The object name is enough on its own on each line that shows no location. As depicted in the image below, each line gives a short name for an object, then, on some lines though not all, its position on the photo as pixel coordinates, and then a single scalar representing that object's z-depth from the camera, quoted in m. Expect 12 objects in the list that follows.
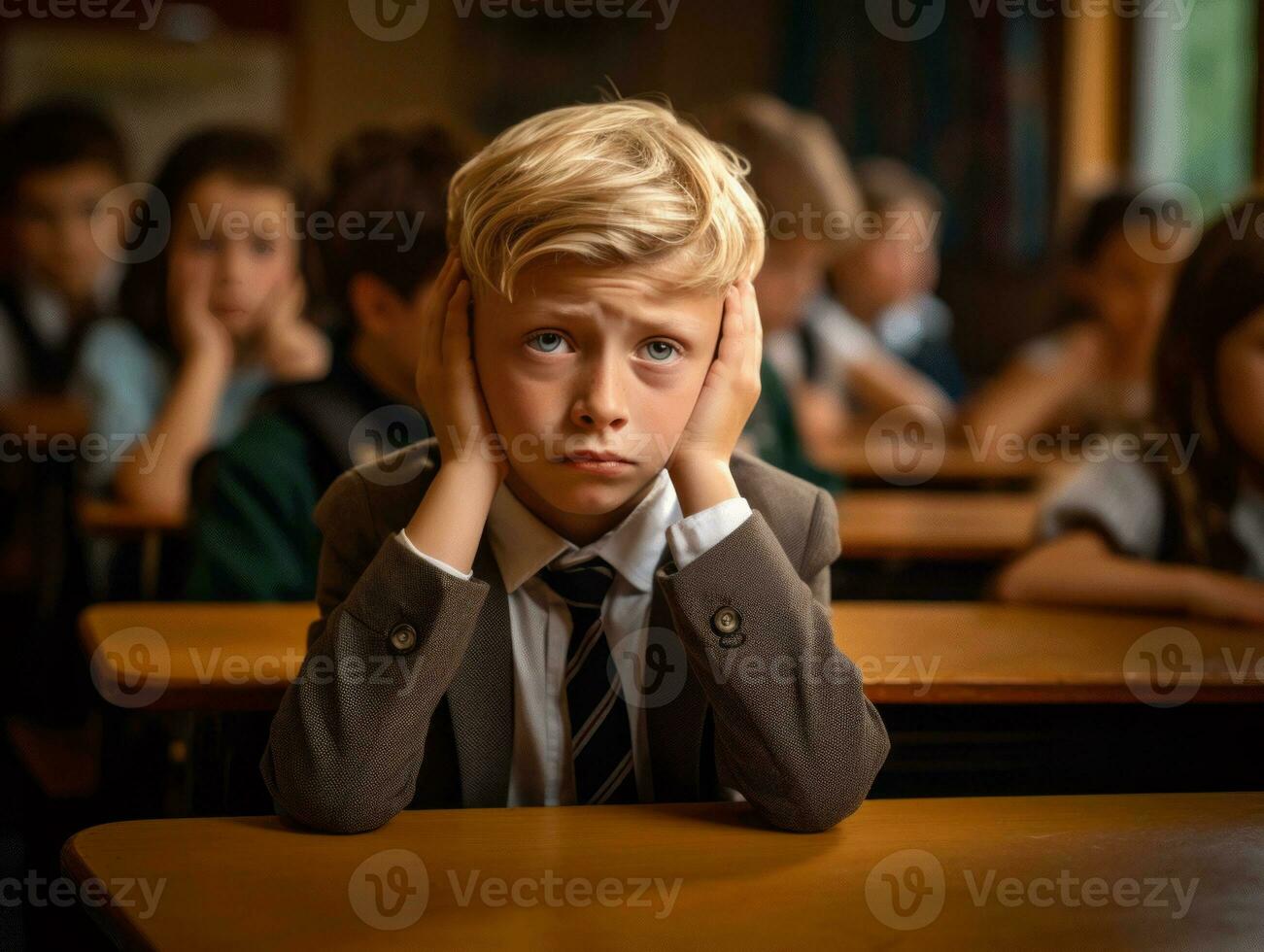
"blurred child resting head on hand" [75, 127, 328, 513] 3.23
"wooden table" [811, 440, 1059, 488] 3.75
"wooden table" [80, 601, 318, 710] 1.39
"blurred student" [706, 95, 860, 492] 3.16
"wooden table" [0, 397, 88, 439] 3.62
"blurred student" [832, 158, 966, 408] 5.68
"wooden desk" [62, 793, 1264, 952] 0.93
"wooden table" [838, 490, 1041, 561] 2.60
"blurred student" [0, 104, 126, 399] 4.49
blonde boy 1.16
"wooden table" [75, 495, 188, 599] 2.73
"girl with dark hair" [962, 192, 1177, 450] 3.67
